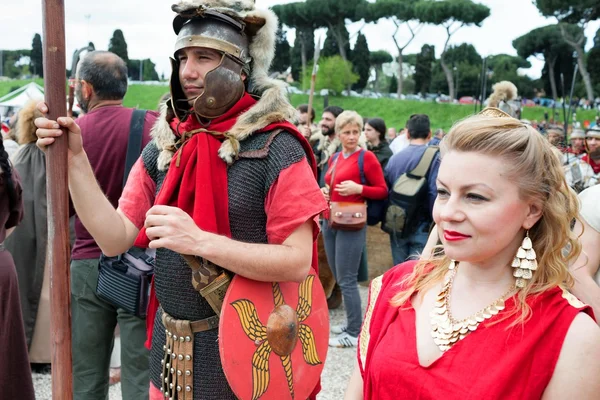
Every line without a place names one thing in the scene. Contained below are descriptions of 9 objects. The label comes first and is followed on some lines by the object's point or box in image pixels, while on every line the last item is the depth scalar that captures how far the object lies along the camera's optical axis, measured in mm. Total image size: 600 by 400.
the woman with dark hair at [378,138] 6227
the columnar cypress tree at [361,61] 53312
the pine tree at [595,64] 37625
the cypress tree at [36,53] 48866
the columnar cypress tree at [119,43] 52781
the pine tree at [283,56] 52281
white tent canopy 17297
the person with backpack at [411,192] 4883
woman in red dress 1379
